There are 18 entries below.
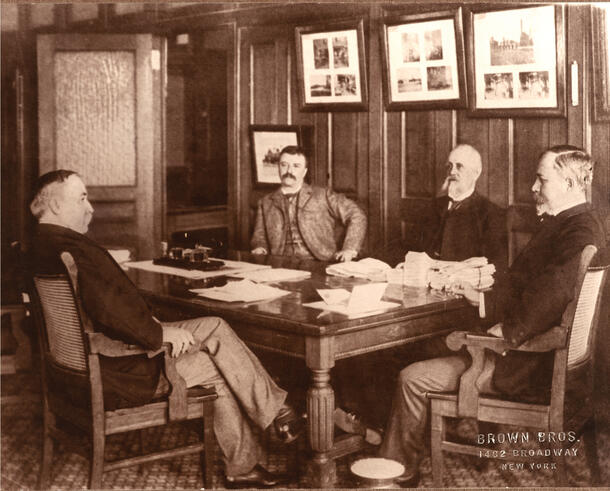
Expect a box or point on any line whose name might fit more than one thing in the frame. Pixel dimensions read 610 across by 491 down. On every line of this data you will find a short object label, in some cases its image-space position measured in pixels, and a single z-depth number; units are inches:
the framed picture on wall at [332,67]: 189.9
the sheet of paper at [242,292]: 121.5
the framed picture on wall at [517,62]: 149.5
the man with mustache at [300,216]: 184.1
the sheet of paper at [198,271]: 142.9
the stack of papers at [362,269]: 138.1
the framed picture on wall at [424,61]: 169.3
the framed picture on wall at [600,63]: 137.6
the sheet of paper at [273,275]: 136.7
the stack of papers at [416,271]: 130.6
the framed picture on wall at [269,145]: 205.8
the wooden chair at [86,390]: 108.1
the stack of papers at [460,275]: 126.6
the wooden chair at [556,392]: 105.0
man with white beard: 159.6
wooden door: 207.9
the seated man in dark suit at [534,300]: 104.7
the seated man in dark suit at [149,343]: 107.5
